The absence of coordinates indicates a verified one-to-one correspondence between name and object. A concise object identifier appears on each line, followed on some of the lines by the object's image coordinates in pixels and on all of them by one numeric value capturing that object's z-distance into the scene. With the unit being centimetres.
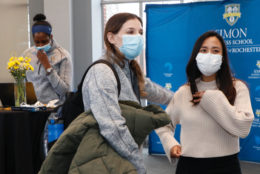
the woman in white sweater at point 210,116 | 190
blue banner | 470
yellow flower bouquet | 343
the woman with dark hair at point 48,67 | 347
